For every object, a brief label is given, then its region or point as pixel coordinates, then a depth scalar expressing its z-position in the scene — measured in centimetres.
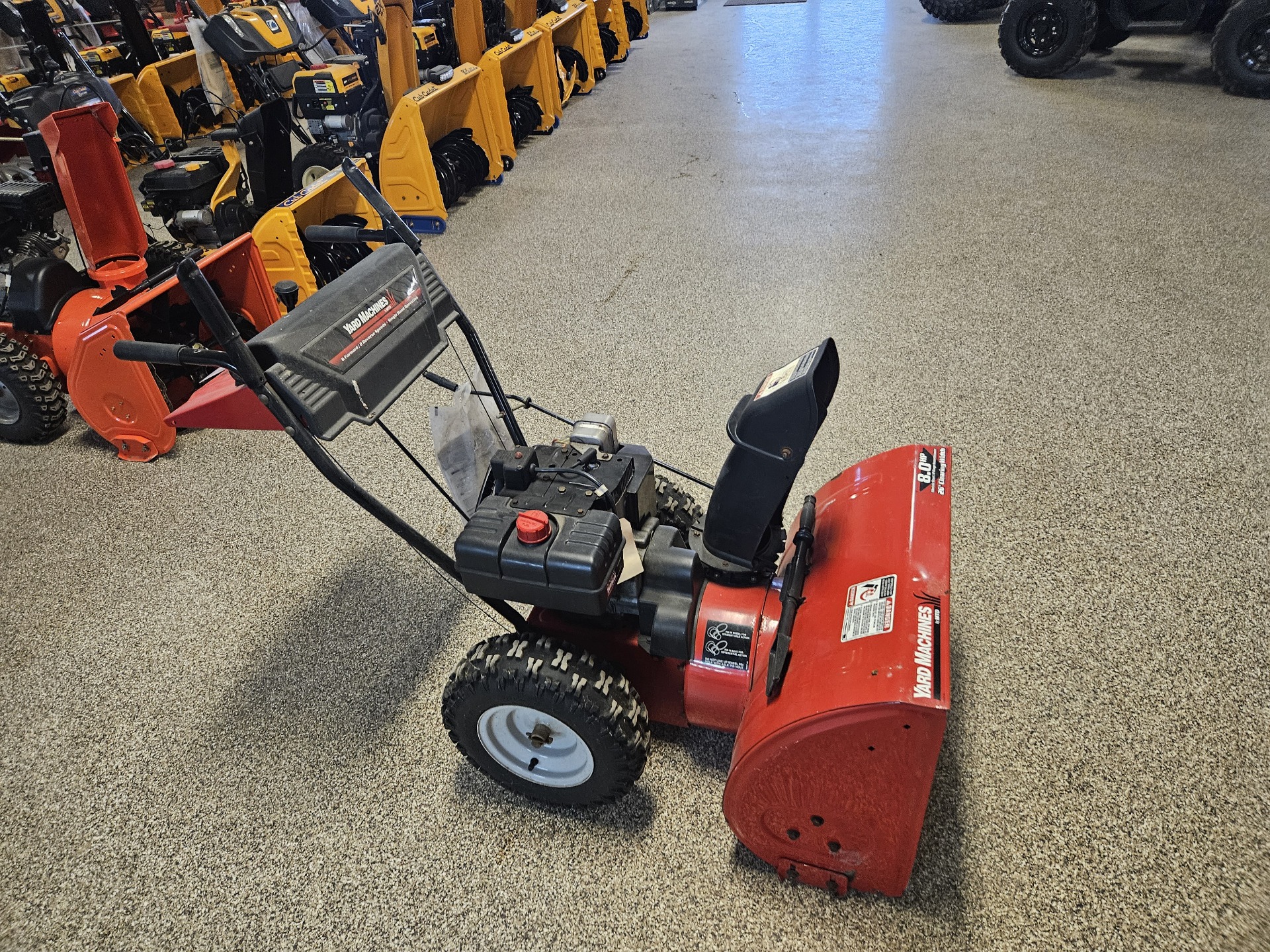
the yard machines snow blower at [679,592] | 109
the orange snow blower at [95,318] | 249
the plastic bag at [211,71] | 501
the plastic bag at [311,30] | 565
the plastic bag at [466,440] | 138
